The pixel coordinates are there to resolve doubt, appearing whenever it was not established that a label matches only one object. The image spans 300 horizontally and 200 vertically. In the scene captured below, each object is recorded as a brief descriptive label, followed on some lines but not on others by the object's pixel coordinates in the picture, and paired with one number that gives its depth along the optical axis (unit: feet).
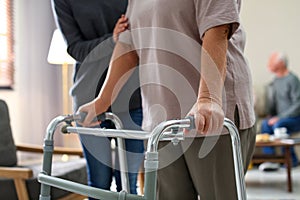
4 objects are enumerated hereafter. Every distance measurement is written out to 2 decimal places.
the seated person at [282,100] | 16.47
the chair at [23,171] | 6.98
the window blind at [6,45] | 14.20
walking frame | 3.17
